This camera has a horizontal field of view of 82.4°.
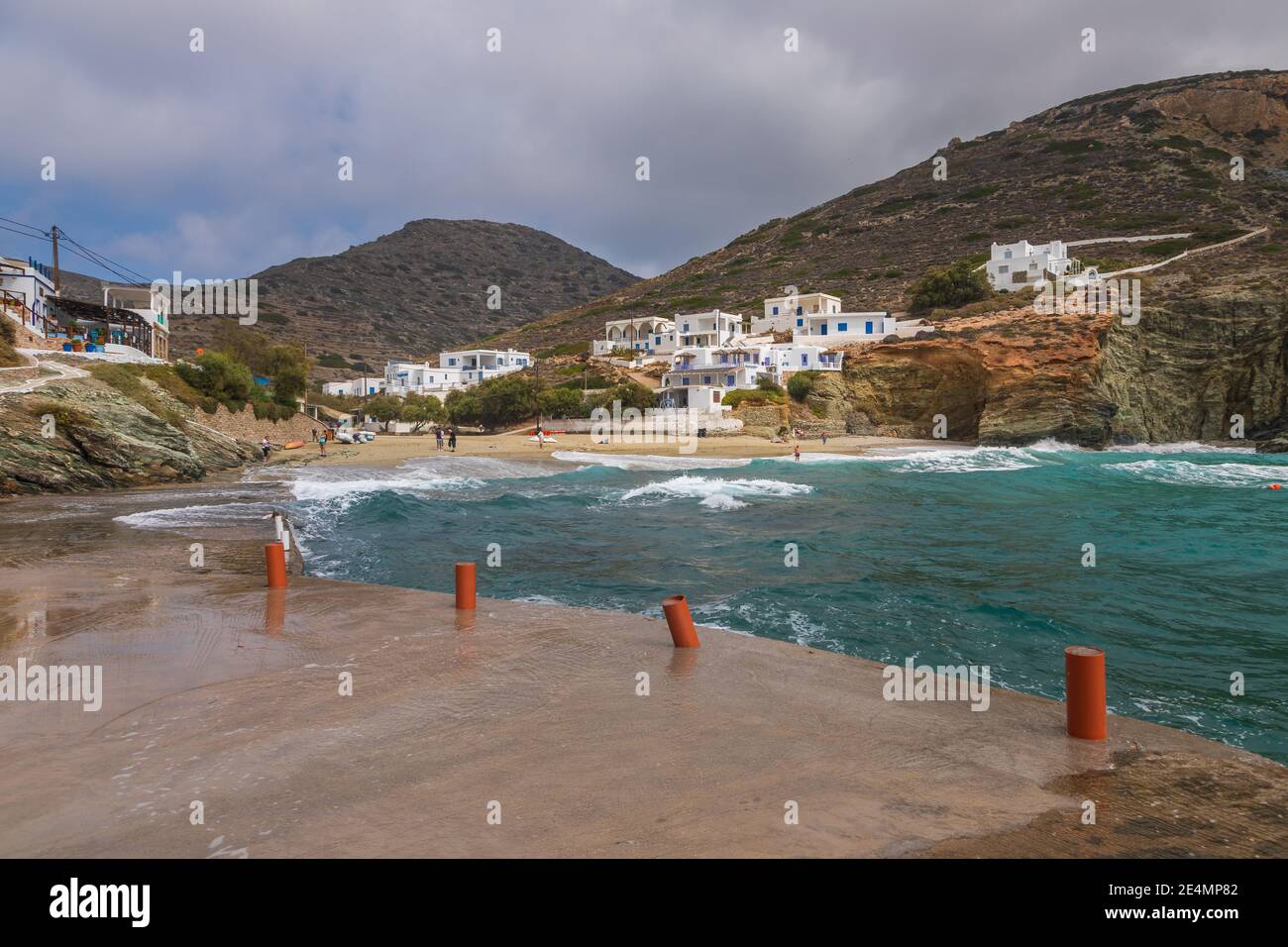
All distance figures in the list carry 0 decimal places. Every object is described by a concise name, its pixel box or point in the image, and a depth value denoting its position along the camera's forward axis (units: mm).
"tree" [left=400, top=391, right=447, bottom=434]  71438
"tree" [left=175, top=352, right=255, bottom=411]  44938
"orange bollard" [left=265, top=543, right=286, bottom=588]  11000
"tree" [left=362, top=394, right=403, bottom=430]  76250
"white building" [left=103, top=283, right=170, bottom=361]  58781
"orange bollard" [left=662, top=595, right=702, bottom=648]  8453
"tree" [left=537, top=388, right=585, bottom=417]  65250
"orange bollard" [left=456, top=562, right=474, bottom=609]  10102
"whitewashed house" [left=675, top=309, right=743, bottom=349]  79625
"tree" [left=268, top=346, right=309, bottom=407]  54594
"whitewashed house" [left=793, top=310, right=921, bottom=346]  72375
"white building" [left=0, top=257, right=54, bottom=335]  38750
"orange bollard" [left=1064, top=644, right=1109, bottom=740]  5641
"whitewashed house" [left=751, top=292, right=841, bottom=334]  81438
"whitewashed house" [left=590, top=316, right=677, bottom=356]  86938
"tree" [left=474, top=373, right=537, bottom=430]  67125
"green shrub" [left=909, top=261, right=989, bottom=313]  77750
